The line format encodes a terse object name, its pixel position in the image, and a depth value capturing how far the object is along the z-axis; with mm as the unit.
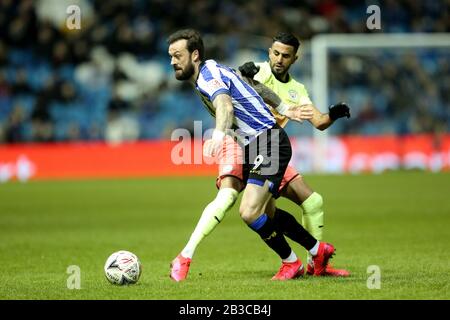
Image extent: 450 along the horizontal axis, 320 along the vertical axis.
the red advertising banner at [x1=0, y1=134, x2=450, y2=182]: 25812
